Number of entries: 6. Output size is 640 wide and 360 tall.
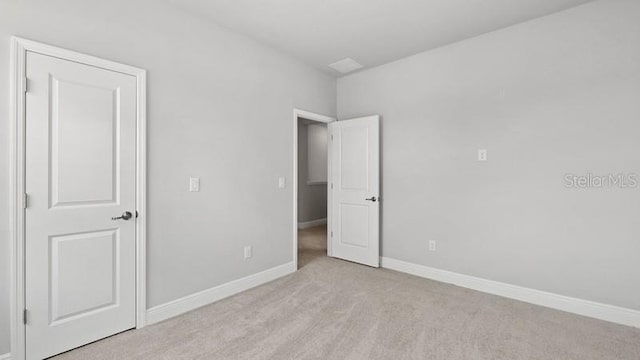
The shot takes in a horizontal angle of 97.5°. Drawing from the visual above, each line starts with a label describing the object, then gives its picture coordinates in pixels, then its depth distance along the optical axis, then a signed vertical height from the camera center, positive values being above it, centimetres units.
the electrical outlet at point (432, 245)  345 -80
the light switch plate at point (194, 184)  266 -4
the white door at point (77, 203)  186 -17
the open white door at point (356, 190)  383 -14
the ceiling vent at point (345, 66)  374 +159
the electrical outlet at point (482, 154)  306 +28
